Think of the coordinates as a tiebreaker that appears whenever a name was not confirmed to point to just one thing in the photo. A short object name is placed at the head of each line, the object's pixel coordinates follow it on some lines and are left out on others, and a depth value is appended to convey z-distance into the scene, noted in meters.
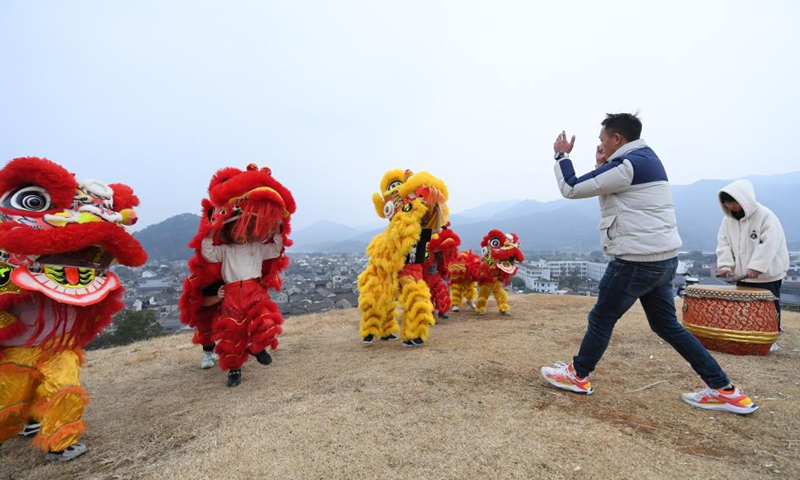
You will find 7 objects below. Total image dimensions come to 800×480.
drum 3.85
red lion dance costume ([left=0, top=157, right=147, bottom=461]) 2.37
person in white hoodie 4.05
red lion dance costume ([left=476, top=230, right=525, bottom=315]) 6.93
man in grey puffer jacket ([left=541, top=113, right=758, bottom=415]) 2.56
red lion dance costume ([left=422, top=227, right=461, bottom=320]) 6.22
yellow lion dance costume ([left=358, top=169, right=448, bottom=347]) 4.73
